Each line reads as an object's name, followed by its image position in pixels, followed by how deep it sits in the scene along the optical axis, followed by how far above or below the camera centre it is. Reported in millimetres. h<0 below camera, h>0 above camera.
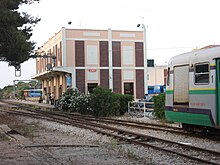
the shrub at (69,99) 35638 -835
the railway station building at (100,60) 51375 +3719
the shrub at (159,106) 22922 -968
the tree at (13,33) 22953 +3295
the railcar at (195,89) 12992 -4
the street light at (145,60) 54469 +3781
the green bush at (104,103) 29172 -976
